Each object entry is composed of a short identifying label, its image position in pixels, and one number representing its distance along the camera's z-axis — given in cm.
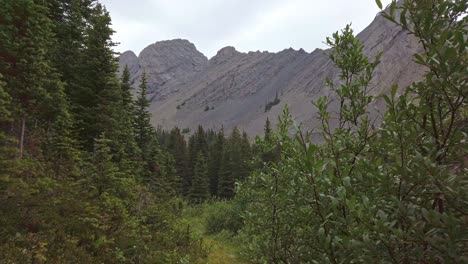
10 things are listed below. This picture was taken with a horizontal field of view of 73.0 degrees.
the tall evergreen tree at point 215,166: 5647
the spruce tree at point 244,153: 5124
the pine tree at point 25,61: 1280
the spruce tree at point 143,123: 3006
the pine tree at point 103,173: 1213
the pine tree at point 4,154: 1026
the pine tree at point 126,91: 2592
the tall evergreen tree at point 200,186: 4579
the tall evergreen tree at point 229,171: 5125
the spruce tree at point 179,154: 5856
